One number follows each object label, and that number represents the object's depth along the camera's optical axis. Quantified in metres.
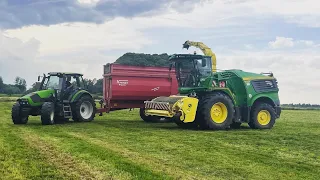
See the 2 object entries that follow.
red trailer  14.22
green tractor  12.33
